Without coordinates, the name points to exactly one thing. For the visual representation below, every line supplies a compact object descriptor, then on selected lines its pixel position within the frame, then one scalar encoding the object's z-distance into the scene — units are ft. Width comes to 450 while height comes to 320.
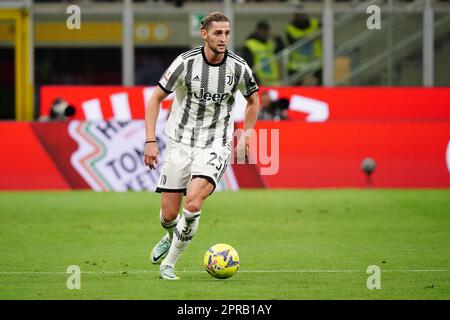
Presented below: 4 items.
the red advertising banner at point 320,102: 70.74
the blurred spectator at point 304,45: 73.26
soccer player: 31.35
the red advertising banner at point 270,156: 61.11
